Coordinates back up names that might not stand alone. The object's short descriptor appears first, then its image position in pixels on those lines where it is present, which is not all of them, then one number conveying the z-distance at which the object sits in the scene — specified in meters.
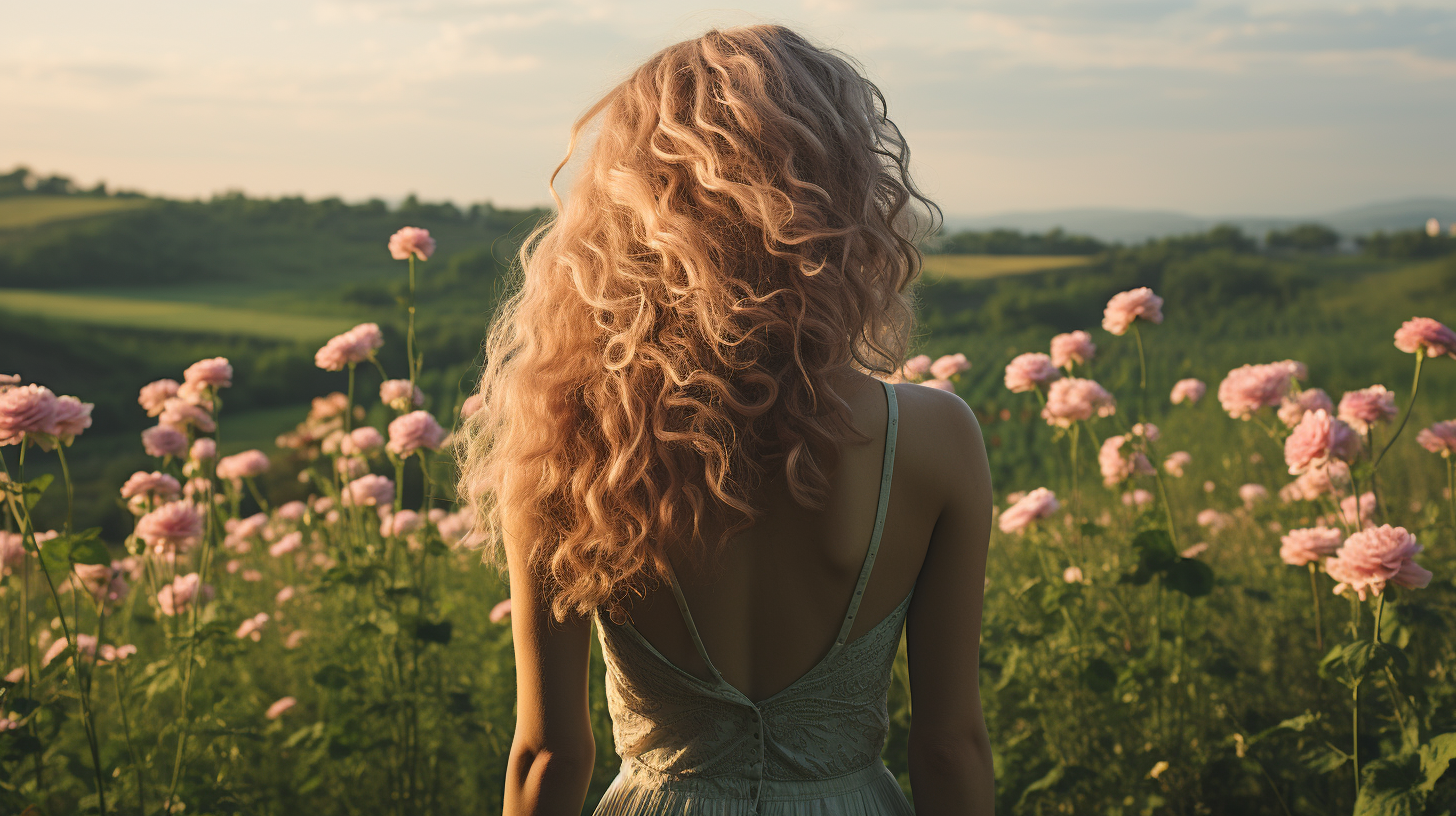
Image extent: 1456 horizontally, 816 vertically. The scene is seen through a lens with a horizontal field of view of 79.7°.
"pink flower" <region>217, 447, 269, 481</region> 3.71
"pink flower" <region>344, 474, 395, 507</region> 2.91
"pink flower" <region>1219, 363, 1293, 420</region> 2.79
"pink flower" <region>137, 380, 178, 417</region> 2.99
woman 1.16
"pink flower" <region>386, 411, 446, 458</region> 2.72
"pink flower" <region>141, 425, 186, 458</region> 3.04
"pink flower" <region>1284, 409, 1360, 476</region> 2.31
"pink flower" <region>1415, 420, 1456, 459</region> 2.54
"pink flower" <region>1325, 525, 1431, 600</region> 1.96
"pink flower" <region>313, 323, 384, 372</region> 2.82
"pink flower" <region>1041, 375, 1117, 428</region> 2.80
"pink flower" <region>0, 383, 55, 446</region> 2.07
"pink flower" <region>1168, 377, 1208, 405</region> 3.63
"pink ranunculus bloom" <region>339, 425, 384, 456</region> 3.21
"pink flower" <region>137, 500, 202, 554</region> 2.56
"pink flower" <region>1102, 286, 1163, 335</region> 2.76
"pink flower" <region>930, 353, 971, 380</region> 3.24
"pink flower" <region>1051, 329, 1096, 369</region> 2.96
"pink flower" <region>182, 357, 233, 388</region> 2.77
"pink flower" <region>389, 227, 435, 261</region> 2.84
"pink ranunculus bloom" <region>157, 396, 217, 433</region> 2.83
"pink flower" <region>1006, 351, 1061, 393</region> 3.02
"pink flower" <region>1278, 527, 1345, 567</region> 2.39
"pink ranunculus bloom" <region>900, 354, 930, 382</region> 3.07
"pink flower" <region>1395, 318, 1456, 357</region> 2.39
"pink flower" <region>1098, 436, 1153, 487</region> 2.90
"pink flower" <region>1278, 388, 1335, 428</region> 2.95
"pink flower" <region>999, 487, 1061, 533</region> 2.75
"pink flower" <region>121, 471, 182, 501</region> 2.74
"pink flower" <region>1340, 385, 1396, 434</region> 2.48
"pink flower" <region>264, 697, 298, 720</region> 3.14
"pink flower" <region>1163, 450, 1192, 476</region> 3.79
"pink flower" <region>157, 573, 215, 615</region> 2.77
